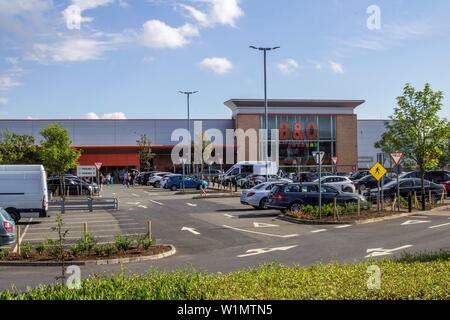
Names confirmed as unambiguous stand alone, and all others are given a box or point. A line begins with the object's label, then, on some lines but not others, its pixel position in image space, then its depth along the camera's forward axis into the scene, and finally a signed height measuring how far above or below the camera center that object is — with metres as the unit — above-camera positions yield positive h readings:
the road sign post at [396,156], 26.41 +0.20
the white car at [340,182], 38.88 -1.47
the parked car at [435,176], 40.41 -1.11
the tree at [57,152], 44.00 +0.81
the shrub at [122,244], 16.58 -2.36
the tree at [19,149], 52.69 +1.30
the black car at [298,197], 26.34 -1.65
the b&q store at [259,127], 78.12 +4.29
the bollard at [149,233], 17.58 -2.18
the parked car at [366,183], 45.47 -1.79
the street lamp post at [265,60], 41.53 +7.28
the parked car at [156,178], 59.54 -1.72
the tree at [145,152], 76.88 +1.31
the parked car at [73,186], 43.50 -1.84
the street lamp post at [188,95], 58.57 +6.73
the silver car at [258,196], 30.08 -1.82
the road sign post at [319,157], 23.66 +0.14
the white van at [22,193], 25.05 -1.34
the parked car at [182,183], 52.09 -1.94
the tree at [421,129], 29.78 +1.63
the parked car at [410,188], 32.88 -1.59
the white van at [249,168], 58.38 -0.69
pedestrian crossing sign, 25.28 -0.46
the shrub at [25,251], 15.77 -2.45
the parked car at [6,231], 16.75 -2.00
